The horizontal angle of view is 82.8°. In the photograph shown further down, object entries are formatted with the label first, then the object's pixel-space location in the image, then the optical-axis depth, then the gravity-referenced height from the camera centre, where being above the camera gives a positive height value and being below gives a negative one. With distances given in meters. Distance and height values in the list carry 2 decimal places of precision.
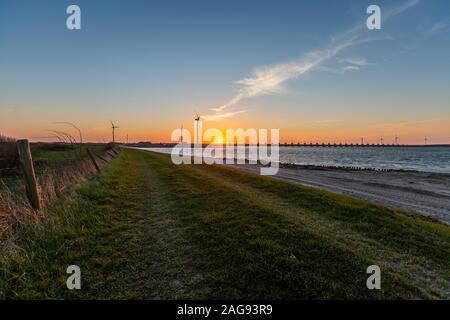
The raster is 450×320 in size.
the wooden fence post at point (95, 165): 19.97 -1.13
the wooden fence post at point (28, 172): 7.63 -0.64
